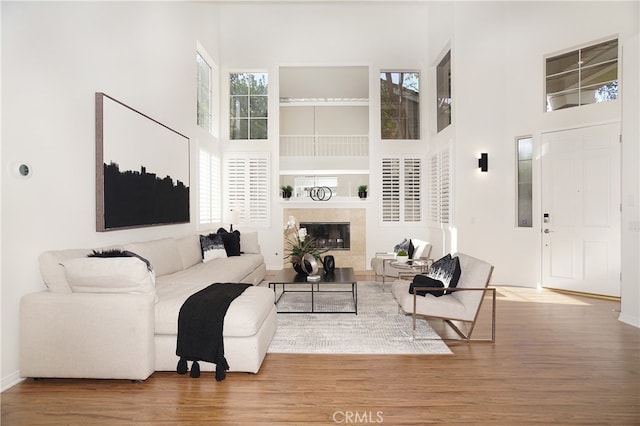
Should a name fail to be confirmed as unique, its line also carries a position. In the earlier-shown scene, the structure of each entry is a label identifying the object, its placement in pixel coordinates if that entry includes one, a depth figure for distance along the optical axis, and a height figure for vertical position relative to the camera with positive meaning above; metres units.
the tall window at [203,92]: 7.79 +2.47
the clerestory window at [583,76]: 6.00 +2.13
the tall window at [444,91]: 7.79 +2.42
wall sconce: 6.95 +0.84
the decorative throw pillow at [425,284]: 4.14 -0.77
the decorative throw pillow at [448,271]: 4.12 -0.66
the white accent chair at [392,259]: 6.73 -0.87
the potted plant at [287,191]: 8.94 +0.44
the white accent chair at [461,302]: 3.93 -0.93
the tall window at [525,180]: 6.88 +0.51
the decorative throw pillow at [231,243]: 6.79 -0.55
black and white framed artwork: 4.18 +0.53
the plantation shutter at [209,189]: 7.71 +0.46
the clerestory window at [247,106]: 9.04 +2.39
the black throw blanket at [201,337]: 3.07 -0.98
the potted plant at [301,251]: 5.41 -0.56
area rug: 3.77 -1.31
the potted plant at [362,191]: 8.93 +0.44
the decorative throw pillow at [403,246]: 7.16 -0.66
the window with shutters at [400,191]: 8.94 +0.44
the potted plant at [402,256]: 6.52 -0.77
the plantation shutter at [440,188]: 7.59 +0.44
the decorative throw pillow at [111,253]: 3.41 -0.37
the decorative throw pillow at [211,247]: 6.34 -0.59
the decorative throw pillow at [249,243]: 7.32 -0.60
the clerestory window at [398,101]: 9.05 +2.51
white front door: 5.89 +0.00
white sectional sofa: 2.96 -0.90
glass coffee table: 4.98 -0.90
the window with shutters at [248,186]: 8.96 +0.57
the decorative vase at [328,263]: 5.56 -0.74
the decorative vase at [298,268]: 5.44 -0.79
